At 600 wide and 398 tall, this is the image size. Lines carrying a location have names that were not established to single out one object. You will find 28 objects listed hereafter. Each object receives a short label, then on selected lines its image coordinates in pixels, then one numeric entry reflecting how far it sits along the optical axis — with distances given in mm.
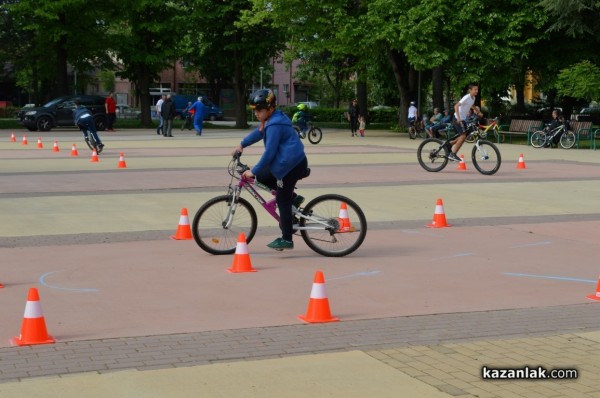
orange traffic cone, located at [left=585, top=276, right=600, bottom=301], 8515
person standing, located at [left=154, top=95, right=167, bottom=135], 43700
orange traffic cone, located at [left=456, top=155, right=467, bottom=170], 21898
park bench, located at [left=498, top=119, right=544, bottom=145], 37969
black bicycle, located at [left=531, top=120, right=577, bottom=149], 33906
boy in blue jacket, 10293
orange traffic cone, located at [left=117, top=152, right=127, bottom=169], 22850
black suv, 46188
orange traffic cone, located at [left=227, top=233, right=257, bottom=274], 9742
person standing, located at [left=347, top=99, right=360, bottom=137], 44906
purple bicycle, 10531
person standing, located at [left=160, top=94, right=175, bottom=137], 41594
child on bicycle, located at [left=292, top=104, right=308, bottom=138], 35688
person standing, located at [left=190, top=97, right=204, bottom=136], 43656
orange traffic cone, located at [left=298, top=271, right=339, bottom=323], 7600
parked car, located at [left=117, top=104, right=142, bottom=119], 73812
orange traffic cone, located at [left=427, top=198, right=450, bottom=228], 12984
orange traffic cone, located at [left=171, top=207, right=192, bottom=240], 11867
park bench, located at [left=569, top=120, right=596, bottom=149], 34188
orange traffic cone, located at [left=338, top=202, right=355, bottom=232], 10438
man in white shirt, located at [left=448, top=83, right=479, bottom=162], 21016
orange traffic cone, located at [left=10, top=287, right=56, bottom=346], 6852
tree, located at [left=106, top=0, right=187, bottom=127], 50844
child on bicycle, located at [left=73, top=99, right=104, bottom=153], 26547
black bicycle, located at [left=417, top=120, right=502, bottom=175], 21047
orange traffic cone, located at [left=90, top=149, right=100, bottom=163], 25016
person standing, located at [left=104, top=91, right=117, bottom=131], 47269
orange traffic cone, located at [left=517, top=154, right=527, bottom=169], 23359
